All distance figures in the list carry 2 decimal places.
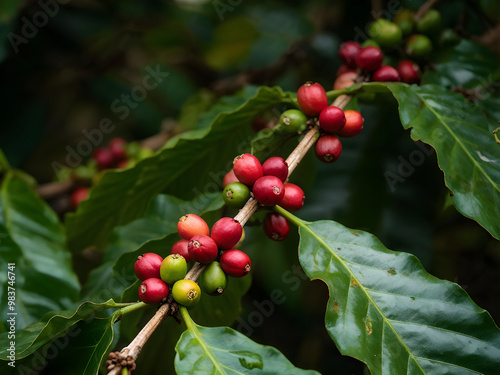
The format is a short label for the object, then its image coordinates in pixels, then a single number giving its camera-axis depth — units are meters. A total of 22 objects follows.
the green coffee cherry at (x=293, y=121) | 0.64
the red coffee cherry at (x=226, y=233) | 0.59
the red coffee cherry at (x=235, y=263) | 0.59
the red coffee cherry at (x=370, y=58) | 0.67
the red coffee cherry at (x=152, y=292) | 0.58
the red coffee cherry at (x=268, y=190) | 0.60
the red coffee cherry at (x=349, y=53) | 0.69
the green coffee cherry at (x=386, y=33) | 0.69
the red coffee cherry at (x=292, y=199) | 0.62
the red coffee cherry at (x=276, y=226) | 0.62
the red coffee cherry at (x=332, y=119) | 0.63
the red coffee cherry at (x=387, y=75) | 0.66
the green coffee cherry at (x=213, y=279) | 0.59
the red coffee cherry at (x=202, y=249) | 0.59
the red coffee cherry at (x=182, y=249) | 0.61
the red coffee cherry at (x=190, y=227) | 0.60
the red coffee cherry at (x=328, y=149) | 0.63
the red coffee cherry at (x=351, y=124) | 0.64
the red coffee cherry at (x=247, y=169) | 0.61
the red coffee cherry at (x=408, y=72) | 0.69
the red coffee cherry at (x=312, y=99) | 0.64
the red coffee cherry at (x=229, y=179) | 0.64
